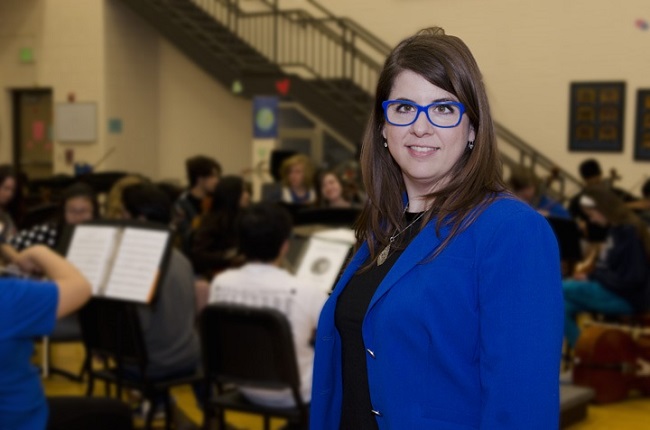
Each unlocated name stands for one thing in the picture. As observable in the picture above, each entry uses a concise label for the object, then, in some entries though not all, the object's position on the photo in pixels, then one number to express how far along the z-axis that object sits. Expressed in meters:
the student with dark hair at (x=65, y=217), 5.66
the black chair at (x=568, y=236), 6.44
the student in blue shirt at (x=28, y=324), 2.49
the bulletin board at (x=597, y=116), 11.33
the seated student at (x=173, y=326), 4.32
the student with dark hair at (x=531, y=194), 7.47
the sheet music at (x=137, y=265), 3.90
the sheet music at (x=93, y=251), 4.05
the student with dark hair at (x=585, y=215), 7.24
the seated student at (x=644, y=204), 8.15
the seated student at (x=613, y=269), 5.96
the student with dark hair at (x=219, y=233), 6.07
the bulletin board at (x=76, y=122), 13.76
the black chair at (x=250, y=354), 3.61
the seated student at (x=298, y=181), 7.63
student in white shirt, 3.75
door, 14.50
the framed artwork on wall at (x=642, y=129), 11.16
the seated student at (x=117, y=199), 5.90
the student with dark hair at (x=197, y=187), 7.28
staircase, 12.64
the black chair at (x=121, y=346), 4.17
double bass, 5.98
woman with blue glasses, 1.47
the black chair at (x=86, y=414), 3.02
